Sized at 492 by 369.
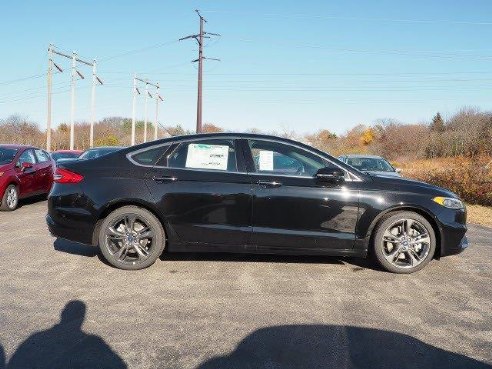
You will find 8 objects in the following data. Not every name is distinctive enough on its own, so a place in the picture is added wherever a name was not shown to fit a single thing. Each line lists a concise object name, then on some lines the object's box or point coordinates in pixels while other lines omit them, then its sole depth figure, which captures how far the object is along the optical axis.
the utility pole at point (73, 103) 32.86
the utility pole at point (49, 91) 31.14
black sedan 5.04
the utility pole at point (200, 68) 26.74
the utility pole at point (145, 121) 48.22
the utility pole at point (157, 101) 52.88
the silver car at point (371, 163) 13.34
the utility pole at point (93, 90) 36.34
